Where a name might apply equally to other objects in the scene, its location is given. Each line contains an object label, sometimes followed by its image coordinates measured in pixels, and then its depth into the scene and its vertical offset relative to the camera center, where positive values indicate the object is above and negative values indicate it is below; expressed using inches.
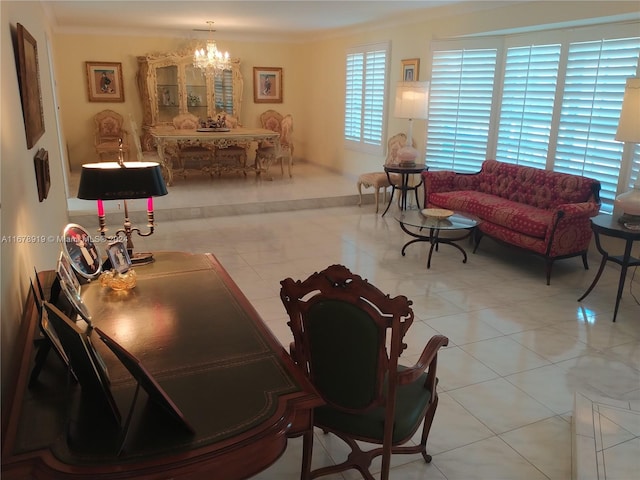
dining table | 288.2 -20.8
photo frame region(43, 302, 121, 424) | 47.7 -24.3
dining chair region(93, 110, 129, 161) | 327.0 -19.2
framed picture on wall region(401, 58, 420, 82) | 254.1 +17.3
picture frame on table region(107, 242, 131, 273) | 83.4 -25.2
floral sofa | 166.4 -35.6
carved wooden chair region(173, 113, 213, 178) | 315.0 -30.9
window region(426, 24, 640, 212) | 172.6 +1.0
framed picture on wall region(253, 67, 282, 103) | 367.9 +12.7
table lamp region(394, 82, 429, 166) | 232.1 +2.0
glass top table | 175.6 -40.1
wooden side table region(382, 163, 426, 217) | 237.6 -34.5
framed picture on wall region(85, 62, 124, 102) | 327.0 +11.7
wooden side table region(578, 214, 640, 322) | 135.7 -33.5
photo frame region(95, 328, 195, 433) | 45.7 -25.0
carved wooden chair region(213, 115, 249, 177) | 318.3 -35.6
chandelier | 302.2 +25.4
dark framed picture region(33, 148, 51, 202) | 99.3 -14.5
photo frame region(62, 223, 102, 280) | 80.4 -24.3
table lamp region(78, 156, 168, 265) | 85.0 -13.5
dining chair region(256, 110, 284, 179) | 321.4 -32.3
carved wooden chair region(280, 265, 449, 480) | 64.2 -33.8
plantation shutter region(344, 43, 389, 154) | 285.6 +3.9
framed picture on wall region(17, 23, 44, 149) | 91.8 +2.1
